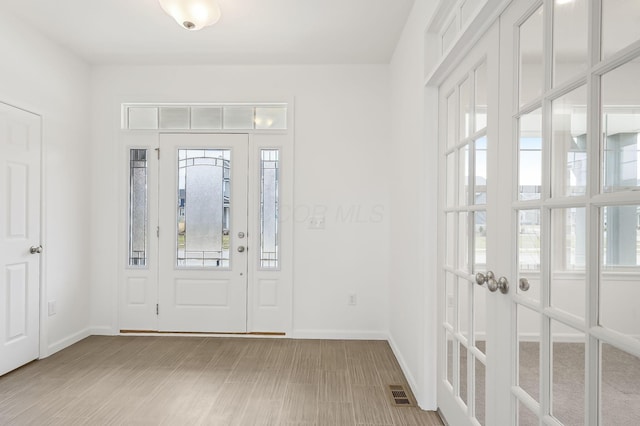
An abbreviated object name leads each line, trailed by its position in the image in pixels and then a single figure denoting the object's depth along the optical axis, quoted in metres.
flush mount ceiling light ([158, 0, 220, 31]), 2.48
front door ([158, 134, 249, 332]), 3.88
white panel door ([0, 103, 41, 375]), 2.88
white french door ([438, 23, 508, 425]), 1.62
